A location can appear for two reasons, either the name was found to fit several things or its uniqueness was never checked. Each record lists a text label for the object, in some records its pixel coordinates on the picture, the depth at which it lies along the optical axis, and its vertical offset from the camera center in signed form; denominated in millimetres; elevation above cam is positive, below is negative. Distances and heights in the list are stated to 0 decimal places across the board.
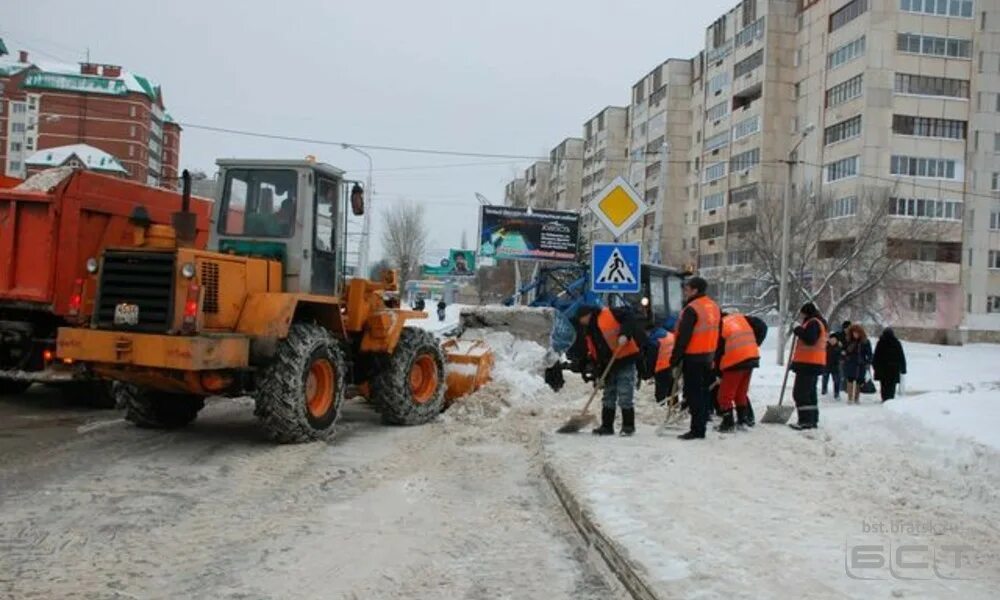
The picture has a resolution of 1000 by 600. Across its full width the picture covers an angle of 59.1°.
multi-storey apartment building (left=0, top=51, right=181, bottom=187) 103938 +20827
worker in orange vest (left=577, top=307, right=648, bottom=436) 9961 -499
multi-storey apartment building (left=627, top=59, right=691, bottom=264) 77812 +15476
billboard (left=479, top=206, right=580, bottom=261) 32562 +2730
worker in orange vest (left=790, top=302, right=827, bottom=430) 11297 -558
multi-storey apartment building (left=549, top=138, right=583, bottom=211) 103625 +16003
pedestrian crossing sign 11797 +581
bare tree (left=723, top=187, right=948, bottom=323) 39531 +3360
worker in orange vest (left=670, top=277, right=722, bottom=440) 9766 -403
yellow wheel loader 8375 -281
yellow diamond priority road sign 12031 +1424
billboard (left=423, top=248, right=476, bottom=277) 52125 +2408
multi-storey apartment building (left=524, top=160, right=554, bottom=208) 88188 +13354
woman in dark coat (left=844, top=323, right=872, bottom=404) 17531 -762
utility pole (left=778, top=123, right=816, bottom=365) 29547 +1558
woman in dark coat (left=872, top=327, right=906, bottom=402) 17109 -731
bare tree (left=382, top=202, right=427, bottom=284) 65750 +4669
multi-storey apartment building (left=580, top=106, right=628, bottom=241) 92062 +17747
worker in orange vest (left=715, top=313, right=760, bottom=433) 10789 -587
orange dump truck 11273 +265
